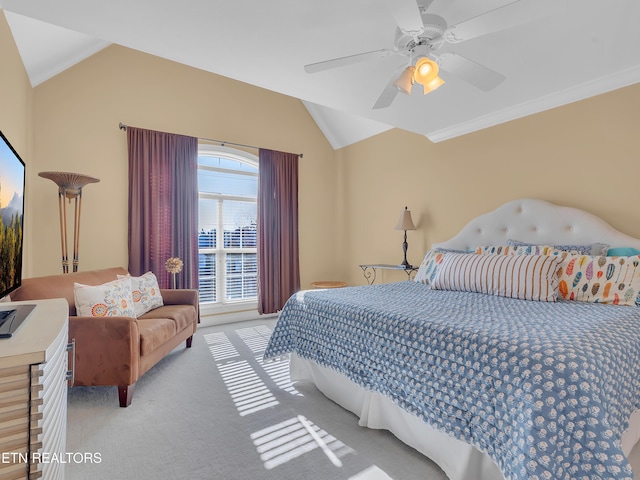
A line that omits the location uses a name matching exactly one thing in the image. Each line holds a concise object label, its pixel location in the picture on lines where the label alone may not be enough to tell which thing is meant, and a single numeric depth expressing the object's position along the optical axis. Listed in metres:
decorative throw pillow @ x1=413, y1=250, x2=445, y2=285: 3.08
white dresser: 0.83
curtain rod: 4.25
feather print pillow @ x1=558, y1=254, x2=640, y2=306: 2.11
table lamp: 3.90
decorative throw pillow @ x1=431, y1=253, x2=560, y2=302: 2.28
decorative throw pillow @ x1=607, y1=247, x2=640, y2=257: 2.37
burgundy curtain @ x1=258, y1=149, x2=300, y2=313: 4.60
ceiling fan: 1.51
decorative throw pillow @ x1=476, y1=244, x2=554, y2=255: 2.68
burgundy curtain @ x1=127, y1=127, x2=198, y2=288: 3.71
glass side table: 3.91
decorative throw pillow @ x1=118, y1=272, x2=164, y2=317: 2.99
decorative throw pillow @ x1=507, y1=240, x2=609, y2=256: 2.46
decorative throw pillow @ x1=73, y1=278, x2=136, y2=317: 2.38
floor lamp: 2.88
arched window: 4.37
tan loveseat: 2.19
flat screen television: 1.28
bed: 1.06
